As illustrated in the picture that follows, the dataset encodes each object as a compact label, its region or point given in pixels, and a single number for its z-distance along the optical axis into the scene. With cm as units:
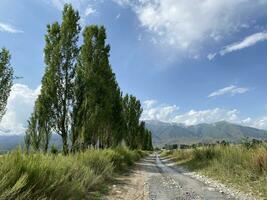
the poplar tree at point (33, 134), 1978
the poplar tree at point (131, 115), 3030
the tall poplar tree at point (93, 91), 1316
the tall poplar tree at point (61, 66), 1221
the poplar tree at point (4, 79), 937
